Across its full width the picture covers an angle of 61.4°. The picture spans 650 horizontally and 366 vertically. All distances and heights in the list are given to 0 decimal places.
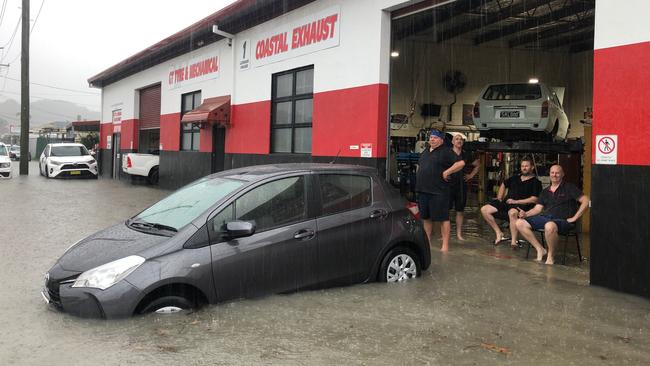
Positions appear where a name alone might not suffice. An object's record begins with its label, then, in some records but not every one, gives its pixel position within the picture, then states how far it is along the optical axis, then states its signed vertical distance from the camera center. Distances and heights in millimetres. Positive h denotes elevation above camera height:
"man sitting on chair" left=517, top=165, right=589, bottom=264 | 7082 -495
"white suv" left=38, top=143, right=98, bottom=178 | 23422 +198
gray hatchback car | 4387 -687
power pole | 25562 +3392
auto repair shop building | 6000 +1759
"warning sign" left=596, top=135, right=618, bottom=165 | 6117 +324
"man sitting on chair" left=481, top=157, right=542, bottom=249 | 8188 -316
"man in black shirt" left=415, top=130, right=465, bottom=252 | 7777 -32
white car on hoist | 11617 +1374
